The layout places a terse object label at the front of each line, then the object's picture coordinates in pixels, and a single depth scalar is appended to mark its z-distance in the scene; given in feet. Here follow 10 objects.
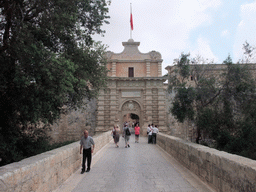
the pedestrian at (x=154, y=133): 54.29
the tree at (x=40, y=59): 24.57
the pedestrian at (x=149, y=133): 54.50
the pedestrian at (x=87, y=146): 23.17
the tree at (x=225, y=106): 39.19
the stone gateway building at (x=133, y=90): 83.25
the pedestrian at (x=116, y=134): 48.40
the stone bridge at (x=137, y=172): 12.14
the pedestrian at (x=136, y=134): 55.40
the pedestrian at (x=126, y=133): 46.32
